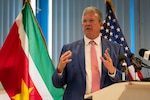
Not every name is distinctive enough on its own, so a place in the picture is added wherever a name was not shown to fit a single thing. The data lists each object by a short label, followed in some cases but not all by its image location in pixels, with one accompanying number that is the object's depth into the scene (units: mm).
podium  3376
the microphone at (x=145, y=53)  3544
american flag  5665
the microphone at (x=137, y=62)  3597
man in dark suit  4300
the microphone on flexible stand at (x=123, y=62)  3657
